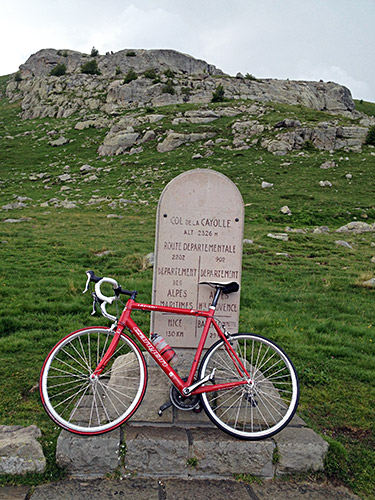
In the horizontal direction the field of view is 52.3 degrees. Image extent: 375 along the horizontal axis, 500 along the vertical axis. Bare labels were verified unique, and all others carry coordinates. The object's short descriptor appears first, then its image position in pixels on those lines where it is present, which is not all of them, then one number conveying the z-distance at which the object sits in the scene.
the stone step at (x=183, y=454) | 3.51
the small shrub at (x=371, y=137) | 33.06
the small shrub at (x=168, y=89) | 54.08
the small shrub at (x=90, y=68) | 66.00
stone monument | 4.84
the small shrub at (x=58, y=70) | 68.63
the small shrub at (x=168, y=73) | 63.61
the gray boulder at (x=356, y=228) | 17.95
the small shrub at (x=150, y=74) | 59.34
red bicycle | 3.71
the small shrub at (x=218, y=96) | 49.01
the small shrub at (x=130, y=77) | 55.59
